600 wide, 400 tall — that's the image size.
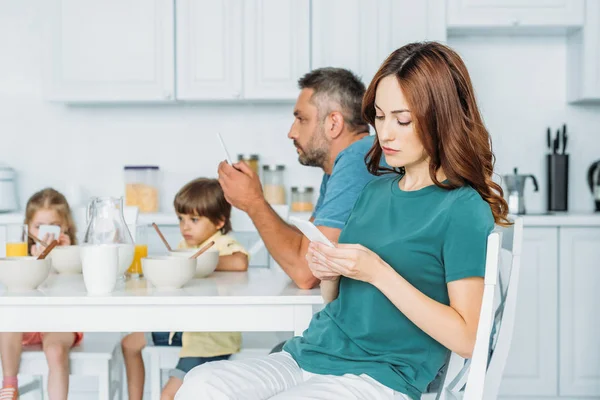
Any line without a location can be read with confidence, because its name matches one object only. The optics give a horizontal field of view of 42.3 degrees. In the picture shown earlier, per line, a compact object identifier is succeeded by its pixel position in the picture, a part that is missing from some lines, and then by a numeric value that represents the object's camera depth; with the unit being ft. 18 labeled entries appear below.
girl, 7.22
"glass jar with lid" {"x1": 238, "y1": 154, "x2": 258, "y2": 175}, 12.30
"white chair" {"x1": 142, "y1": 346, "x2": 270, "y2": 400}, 7.82
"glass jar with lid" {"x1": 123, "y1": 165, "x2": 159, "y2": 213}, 12.14
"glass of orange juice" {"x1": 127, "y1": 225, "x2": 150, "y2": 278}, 6.55
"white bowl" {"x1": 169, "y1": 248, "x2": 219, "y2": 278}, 6.40
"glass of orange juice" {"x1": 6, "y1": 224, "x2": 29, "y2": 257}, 6.19
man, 6.14
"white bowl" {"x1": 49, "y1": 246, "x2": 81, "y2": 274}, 6.62
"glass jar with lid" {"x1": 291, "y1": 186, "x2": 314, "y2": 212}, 12.08
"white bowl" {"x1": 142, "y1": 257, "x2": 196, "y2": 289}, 5.66
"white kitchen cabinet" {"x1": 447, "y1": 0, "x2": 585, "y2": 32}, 11.42
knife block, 12.01
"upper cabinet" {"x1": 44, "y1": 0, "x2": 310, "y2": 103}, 11.57
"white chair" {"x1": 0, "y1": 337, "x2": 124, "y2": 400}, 7.30
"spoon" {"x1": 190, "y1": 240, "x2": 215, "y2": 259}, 6.24
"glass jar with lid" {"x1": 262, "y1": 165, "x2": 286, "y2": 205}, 12.20
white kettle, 11.97
